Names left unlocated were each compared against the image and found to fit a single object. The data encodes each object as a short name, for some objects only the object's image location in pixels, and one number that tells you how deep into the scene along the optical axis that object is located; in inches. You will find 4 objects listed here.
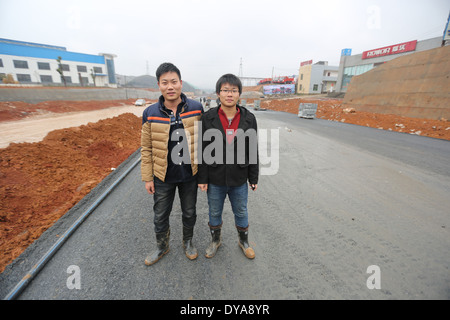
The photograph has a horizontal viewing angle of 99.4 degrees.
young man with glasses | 77.9
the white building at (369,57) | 1074.7
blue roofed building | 1621.6
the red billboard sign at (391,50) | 1114.4
